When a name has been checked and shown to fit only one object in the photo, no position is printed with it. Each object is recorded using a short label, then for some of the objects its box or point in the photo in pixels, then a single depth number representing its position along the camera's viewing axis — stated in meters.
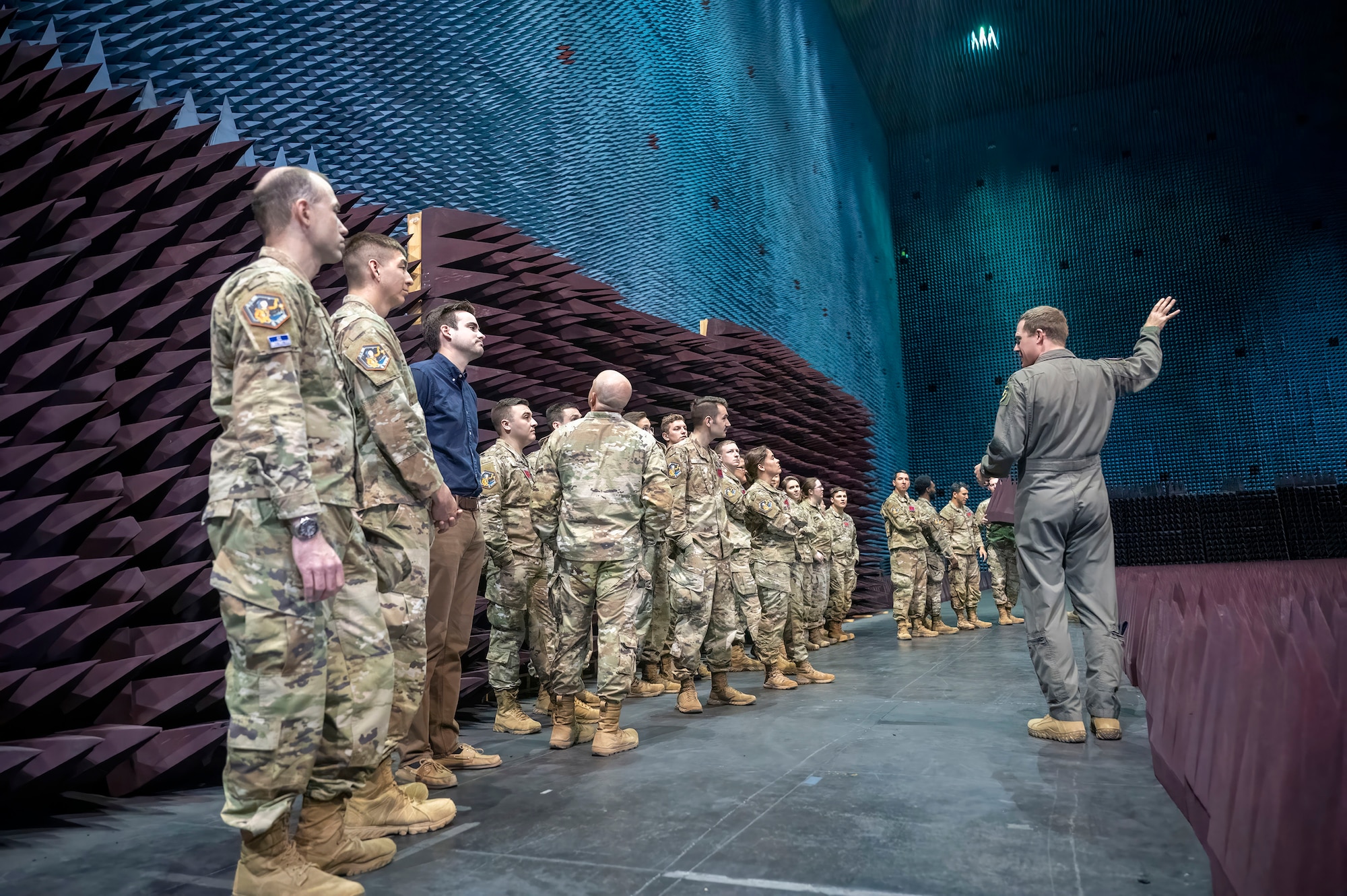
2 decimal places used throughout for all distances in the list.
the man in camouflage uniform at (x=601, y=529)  2.81
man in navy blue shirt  2.41
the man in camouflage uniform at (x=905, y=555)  6.30
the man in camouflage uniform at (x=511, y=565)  3.35
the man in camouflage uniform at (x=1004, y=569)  7.25
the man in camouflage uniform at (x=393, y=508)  1.85
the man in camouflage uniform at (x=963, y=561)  7.44
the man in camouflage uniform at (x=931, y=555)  6.65
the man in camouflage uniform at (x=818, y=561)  5.43
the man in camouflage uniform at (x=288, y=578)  1.41
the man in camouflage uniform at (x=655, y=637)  4.05
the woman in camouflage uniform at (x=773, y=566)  4.16
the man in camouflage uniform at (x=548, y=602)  3.01
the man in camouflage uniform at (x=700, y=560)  3.45
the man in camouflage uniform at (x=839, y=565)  6.52
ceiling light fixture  13.11
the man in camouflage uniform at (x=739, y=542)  4.04
